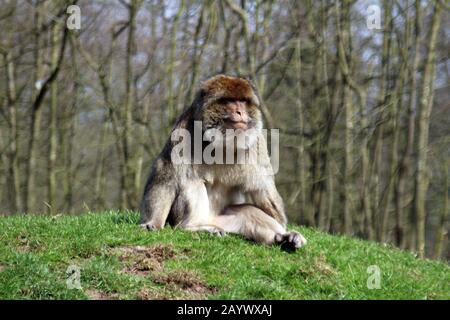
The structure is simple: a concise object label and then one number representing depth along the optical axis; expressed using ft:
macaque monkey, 25.59
